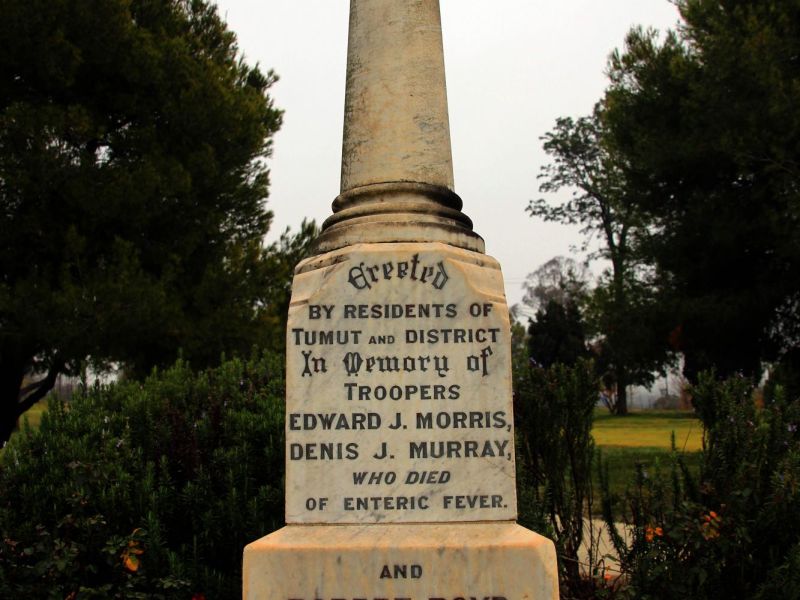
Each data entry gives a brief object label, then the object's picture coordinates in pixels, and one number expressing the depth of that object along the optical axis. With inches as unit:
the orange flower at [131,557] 160.7
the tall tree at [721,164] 478.3
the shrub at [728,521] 167.2
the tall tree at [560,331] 1528.1
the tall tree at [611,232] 609.0
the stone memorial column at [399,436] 121.4
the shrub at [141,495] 166.9
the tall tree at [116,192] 474.0
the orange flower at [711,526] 165.5
